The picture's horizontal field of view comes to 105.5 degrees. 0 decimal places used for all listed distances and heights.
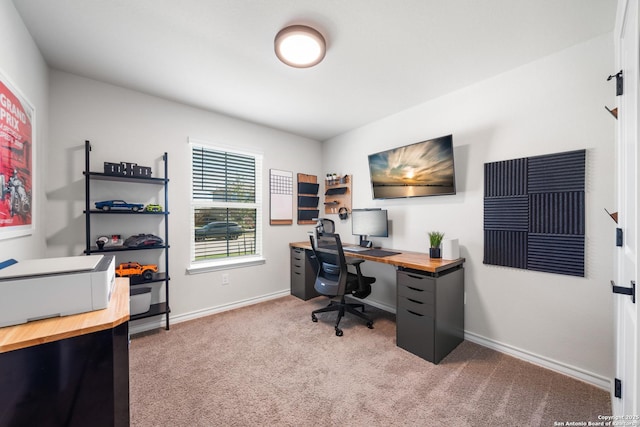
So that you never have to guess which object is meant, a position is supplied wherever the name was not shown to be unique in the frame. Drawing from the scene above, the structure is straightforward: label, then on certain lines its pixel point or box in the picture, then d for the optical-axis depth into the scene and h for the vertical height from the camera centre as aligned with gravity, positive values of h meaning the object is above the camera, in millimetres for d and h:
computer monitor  3100 -143
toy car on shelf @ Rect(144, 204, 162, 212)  2484 +46
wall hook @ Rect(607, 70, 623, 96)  1351 +727
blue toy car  2254 +69
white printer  956 -324
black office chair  2535 -718
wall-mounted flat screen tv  2498 +492
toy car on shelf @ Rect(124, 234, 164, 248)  2367 -281
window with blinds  3076 +108
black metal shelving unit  2186 -90
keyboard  3035 -466
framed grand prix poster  1370 +323
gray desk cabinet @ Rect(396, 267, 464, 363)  2074 -899
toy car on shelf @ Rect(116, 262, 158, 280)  2326 -562
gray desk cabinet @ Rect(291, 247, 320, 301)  3547 -956
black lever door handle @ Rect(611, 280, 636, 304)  1015 -350
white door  967 +26
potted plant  2436 -320
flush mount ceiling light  1677 +1226
